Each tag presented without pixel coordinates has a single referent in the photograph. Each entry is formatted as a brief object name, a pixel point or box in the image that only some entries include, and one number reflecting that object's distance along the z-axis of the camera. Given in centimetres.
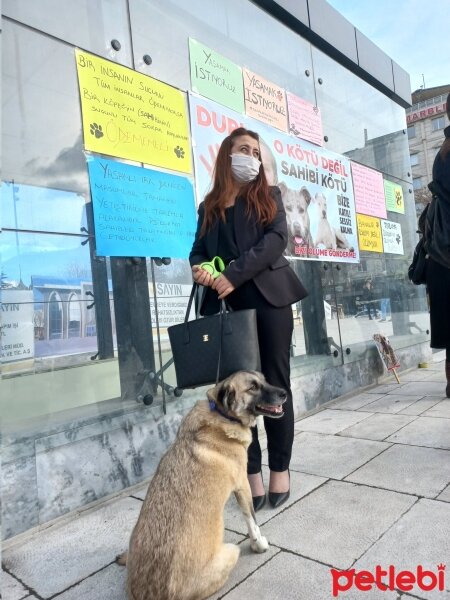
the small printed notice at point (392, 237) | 639
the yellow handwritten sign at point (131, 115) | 307
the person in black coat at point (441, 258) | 286
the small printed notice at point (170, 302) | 347
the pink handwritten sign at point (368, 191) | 592
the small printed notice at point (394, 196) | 654
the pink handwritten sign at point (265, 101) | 443
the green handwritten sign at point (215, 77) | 388
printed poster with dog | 386
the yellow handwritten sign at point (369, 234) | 586
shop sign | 5069
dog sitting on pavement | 154
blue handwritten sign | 306
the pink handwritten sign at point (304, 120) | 497
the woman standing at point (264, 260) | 242
